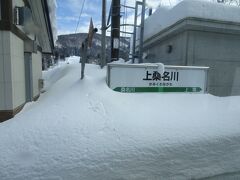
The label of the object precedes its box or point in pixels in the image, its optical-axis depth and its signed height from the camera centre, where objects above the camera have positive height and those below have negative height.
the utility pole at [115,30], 6.41 +1.44
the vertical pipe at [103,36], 7.26 +1.36
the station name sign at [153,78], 4.33 -0.21
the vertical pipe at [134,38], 7.95 +1.45
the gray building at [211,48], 6.12 +0.84
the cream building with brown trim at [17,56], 3.18 +0.21
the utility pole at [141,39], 7.92 +1.40
